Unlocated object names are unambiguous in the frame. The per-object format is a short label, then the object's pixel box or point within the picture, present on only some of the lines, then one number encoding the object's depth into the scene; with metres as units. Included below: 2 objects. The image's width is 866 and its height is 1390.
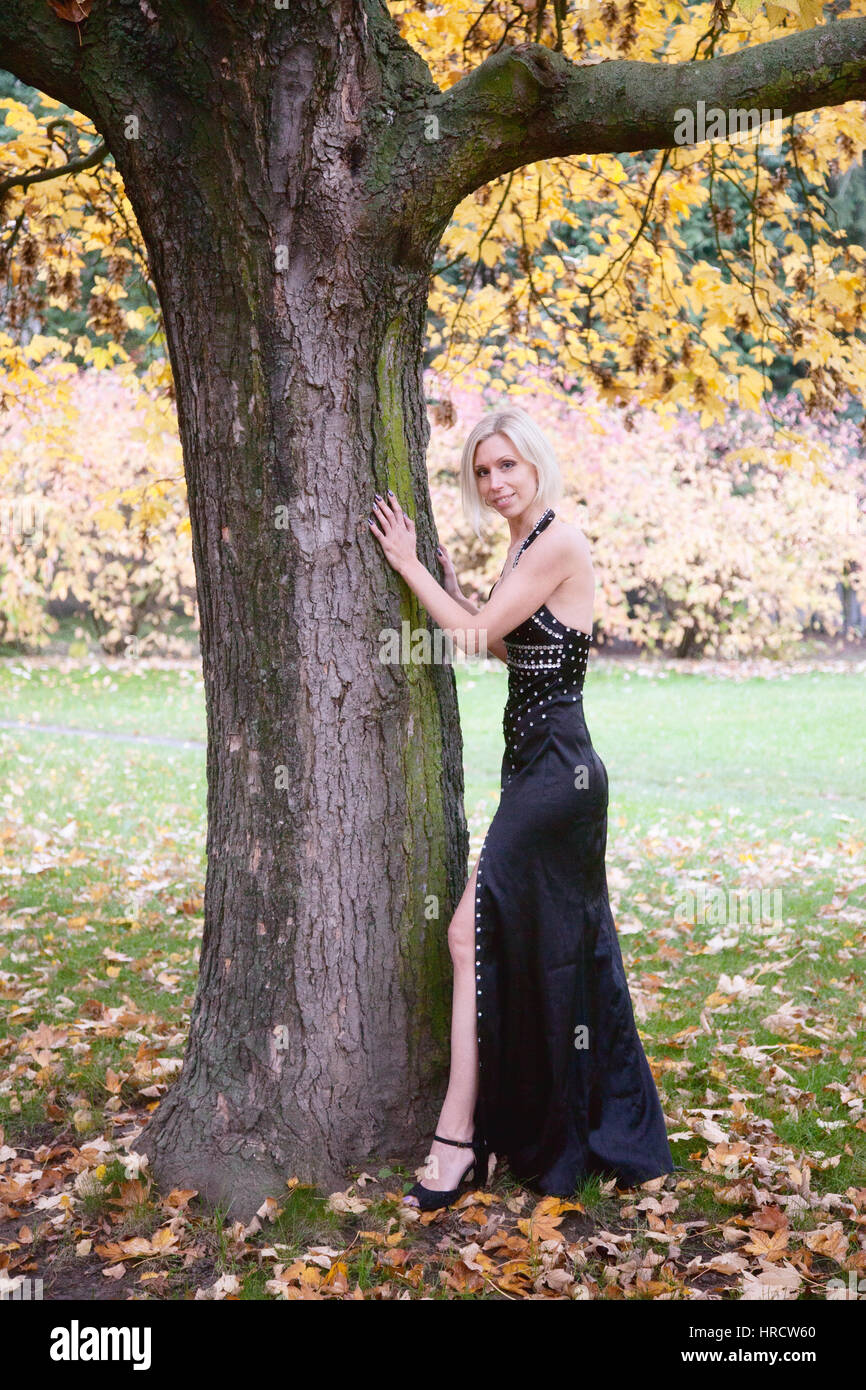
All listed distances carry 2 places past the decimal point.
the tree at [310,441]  3.19
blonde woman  3.46
